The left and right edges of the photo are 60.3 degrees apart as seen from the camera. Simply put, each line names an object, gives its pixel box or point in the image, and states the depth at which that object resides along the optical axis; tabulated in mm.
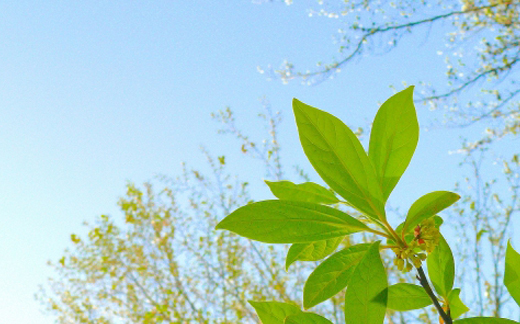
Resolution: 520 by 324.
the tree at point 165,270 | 2992
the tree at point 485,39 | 2785
